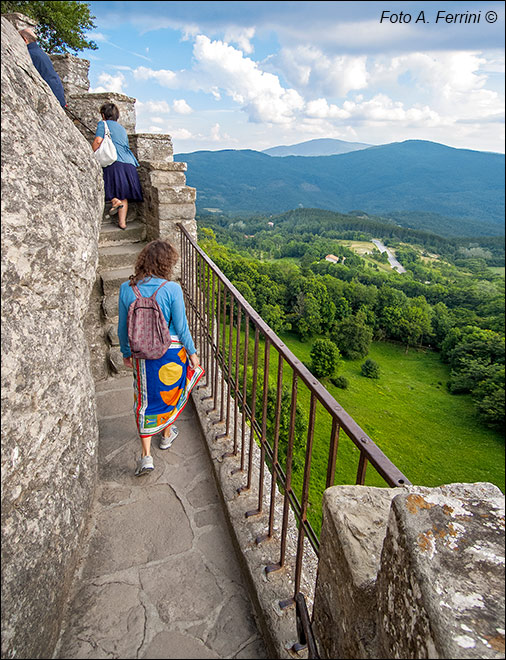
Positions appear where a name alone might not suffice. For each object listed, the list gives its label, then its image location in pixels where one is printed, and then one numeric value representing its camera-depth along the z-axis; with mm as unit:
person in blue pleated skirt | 4926
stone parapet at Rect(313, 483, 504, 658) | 771
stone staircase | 4148
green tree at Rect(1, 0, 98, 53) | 14961
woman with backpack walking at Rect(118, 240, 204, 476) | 2615
